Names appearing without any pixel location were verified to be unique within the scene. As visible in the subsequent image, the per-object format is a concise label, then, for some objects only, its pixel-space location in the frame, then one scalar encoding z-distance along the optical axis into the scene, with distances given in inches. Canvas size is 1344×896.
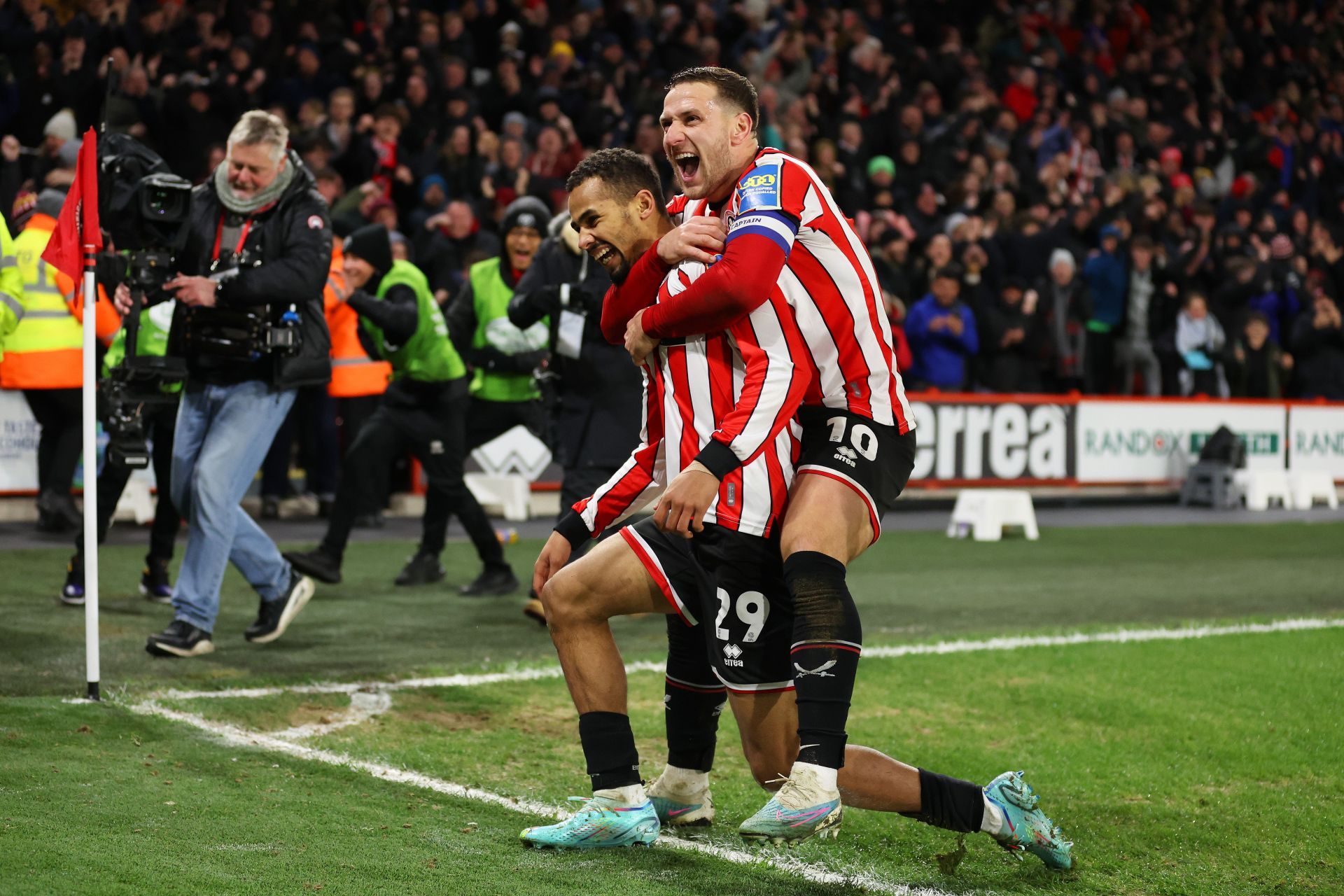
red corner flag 476.7
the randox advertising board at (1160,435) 1349.7
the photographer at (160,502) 663.9
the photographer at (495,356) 747.4
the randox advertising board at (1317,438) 1453.0
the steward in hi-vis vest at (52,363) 817.5
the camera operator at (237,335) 537.0
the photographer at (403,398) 705.0
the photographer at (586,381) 627.8
